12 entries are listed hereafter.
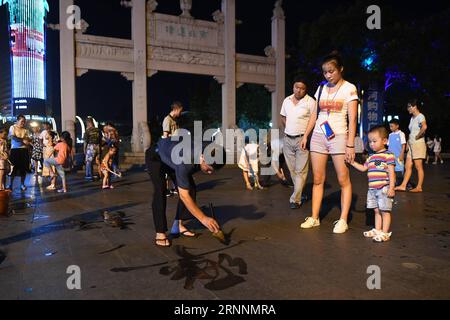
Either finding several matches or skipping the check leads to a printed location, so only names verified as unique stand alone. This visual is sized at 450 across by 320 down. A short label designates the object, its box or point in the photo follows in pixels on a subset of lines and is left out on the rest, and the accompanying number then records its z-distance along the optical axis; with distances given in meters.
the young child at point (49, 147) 8.67
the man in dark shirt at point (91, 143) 10.14
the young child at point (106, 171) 8.50
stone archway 15.56
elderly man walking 5.68
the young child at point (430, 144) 21.05
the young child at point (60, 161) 8.09
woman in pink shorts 4.17
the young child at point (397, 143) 7.54
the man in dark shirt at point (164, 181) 3.54
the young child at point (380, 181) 3.94
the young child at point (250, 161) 8.66
